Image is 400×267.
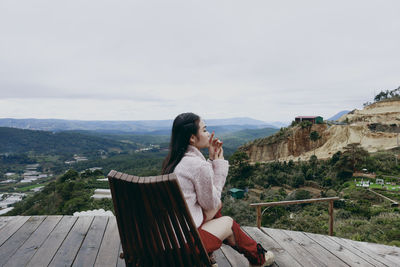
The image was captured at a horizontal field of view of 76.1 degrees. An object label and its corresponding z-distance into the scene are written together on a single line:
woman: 1.22
